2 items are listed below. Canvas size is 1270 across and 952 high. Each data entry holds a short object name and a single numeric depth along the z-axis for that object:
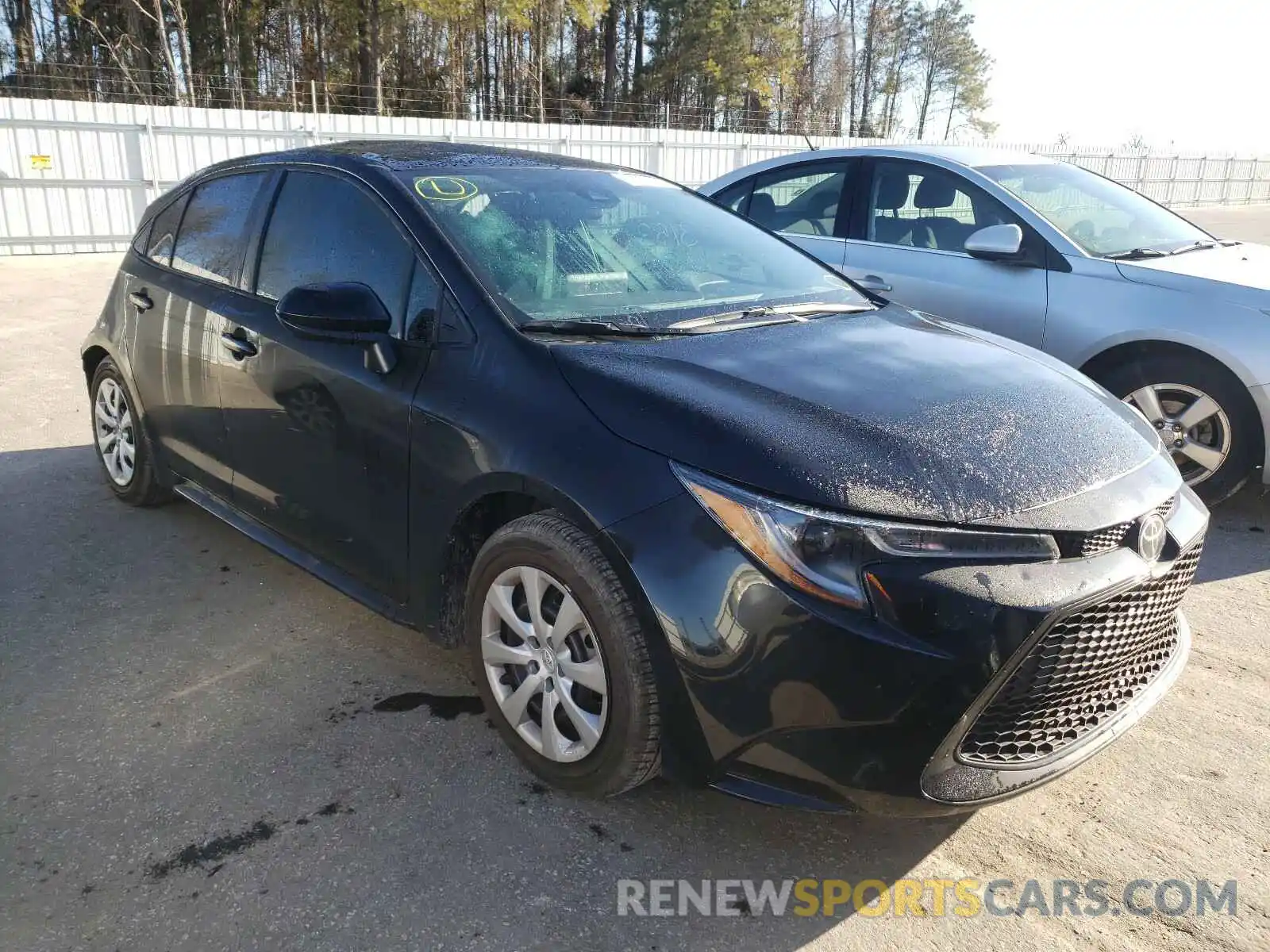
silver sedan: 4.43
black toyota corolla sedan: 2.01
